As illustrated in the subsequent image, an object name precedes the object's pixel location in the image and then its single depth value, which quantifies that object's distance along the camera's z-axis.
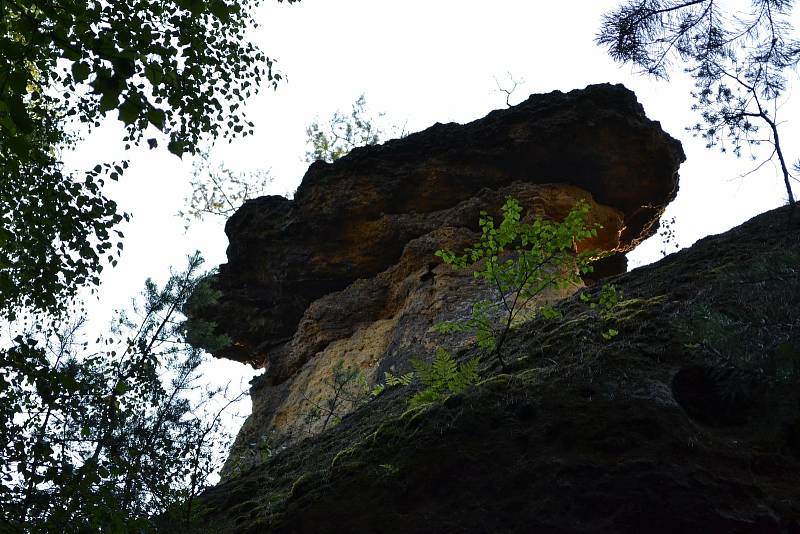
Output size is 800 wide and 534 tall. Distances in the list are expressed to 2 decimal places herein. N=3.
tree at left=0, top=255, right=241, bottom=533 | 4.67
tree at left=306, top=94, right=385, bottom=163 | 25.56
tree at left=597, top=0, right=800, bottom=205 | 5.75
